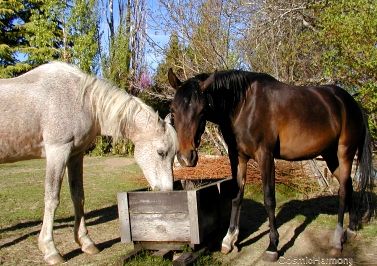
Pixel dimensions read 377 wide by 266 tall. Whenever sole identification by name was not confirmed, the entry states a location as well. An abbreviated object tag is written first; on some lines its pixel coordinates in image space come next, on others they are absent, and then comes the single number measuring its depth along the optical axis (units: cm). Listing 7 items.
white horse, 361
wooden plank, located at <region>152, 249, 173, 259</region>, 366
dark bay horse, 349
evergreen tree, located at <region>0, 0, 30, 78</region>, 1773
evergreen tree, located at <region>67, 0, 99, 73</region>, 1391
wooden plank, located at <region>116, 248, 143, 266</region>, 341
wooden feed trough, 371
